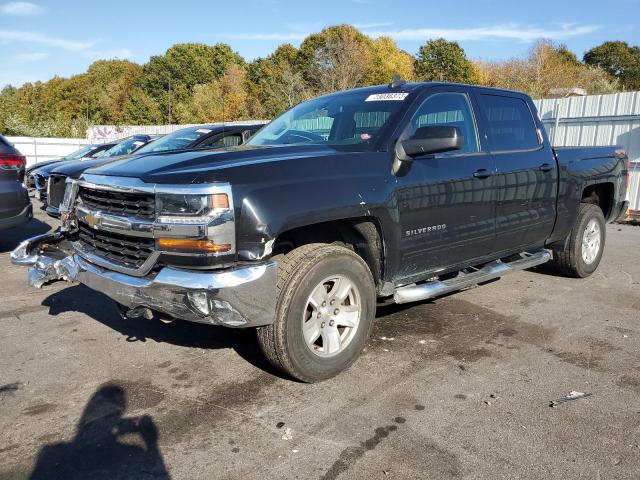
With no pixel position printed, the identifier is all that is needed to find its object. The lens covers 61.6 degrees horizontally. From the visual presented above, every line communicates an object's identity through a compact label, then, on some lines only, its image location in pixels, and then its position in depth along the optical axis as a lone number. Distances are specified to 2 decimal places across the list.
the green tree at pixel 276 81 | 34.91
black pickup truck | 2.92
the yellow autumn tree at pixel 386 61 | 43.44
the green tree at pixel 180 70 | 61.62
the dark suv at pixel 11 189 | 6.63
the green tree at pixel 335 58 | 36.62
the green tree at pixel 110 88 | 65.38
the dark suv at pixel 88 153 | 13.41
